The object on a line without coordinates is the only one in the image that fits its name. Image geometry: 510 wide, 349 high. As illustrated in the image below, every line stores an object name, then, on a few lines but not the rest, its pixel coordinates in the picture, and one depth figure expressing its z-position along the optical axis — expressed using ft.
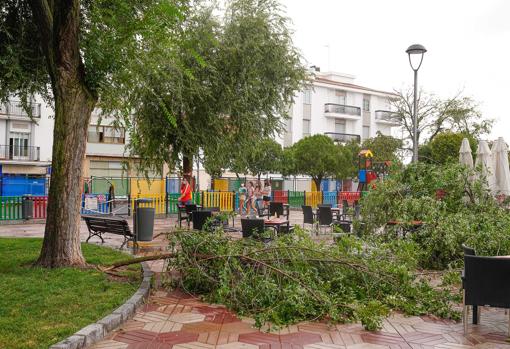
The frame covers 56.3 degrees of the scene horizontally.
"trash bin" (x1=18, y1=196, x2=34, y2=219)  53.88
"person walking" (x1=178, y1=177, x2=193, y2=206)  52.68
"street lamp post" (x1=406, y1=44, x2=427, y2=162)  39.47
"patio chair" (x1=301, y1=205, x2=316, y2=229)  42.84
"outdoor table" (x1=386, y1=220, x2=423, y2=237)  27.35
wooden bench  31.04
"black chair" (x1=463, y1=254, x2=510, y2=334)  15.17
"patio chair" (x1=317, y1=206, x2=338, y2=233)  40.93
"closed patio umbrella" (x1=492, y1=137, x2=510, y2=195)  34.47
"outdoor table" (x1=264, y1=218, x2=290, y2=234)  32.96
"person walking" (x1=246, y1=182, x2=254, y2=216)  66.80
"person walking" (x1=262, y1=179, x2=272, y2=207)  68.53
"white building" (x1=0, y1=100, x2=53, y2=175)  124.06
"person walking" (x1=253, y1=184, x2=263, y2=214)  65.87
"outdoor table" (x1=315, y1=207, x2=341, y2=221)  47.76
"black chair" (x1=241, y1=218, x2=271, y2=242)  26.16
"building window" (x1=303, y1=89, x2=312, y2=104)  163.88
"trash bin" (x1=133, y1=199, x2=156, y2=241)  32.83
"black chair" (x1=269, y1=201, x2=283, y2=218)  47.62
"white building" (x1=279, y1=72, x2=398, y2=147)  163.22
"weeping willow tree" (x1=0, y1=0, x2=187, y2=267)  23.97
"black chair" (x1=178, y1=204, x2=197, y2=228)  43.73
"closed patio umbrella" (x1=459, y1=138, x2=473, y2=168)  36.11
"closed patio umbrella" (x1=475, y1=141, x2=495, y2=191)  35.35
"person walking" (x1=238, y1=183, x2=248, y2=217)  67.72
